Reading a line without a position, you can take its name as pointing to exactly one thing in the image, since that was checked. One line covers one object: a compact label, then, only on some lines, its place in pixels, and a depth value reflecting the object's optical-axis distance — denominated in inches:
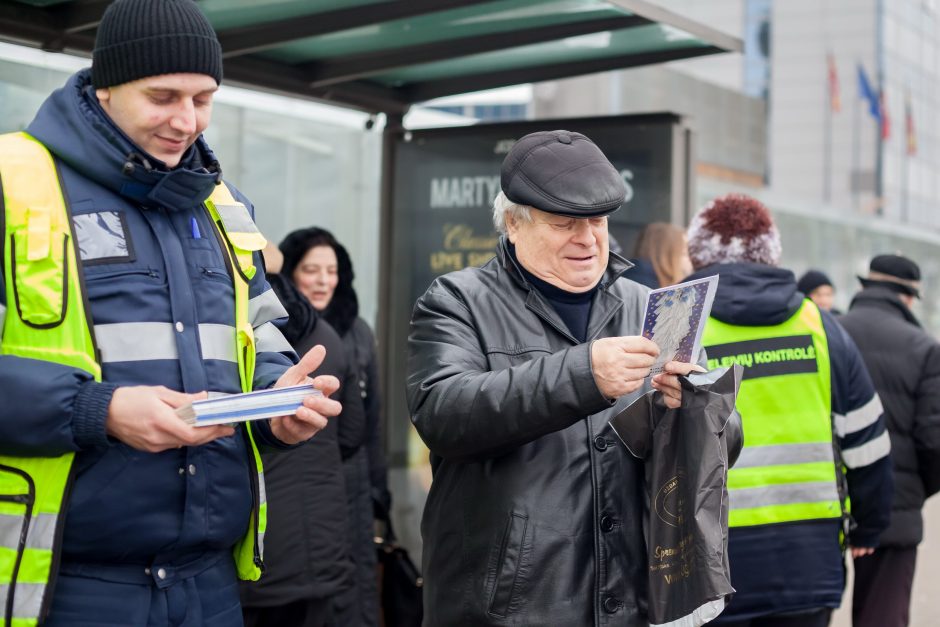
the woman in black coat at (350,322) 210.1
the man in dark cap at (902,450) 223.8
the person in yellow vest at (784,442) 156.9
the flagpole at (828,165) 1849.2
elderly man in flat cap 107.3
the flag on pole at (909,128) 1720.1
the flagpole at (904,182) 1908.2
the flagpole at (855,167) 1822.1
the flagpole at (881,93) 1811.0
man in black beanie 88.9
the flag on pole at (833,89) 1649.9
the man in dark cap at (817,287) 370.9
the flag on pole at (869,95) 1542.3
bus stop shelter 200.9
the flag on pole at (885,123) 1573.0
